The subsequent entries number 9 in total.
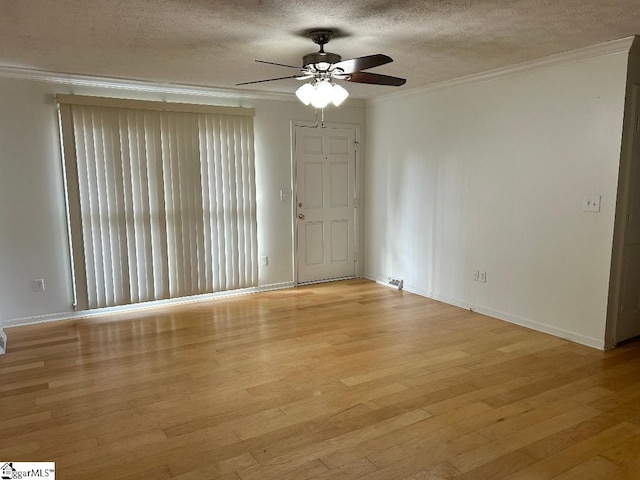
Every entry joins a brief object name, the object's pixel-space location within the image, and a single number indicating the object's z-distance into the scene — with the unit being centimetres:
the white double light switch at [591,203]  376
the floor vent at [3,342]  387
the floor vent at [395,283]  592
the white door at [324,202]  597
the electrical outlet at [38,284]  462
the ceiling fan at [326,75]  320
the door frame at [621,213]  361
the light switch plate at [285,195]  583
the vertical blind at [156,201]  470
